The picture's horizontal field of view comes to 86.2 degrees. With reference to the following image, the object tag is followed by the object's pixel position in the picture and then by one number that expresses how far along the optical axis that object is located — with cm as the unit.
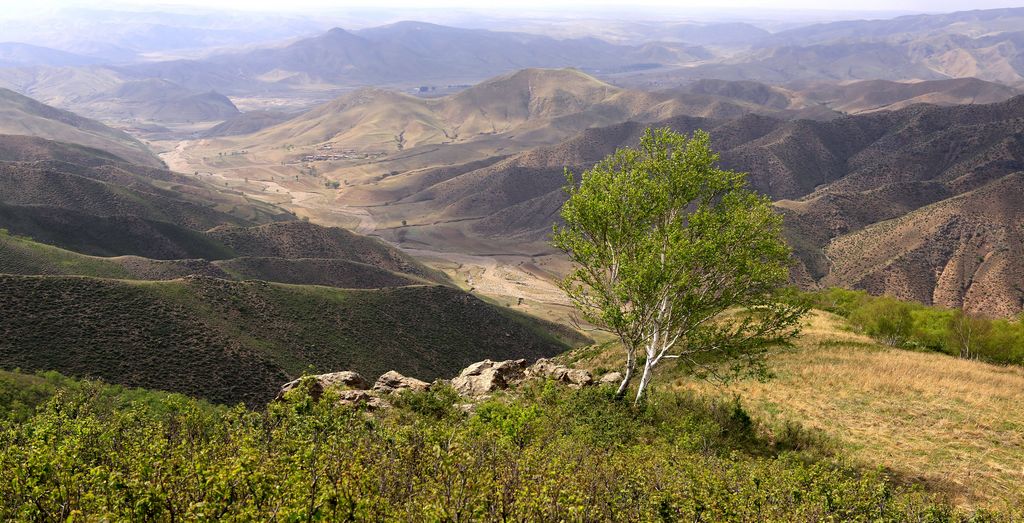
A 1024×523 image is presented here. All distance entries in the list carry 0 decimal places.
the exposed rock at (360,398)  3054
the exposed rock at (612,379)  3386
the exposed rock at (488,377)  3594
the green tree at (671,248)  2495
